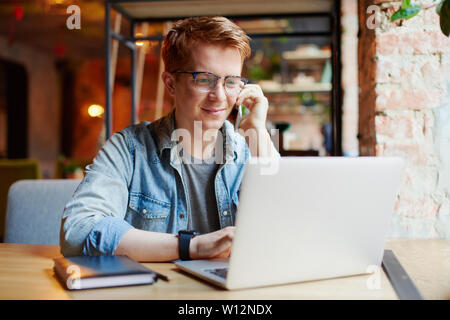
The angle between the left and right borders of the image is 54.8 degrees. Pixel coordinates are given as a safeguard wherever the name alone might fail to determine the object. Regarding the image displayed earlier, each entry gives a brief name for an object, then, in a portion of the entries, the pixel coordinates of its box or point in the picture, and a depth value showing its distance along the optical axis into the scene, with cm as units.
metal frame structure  194
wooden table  71
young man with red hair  119
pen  79
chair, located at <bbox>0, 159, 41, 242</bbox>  337
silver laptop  68
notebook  73
